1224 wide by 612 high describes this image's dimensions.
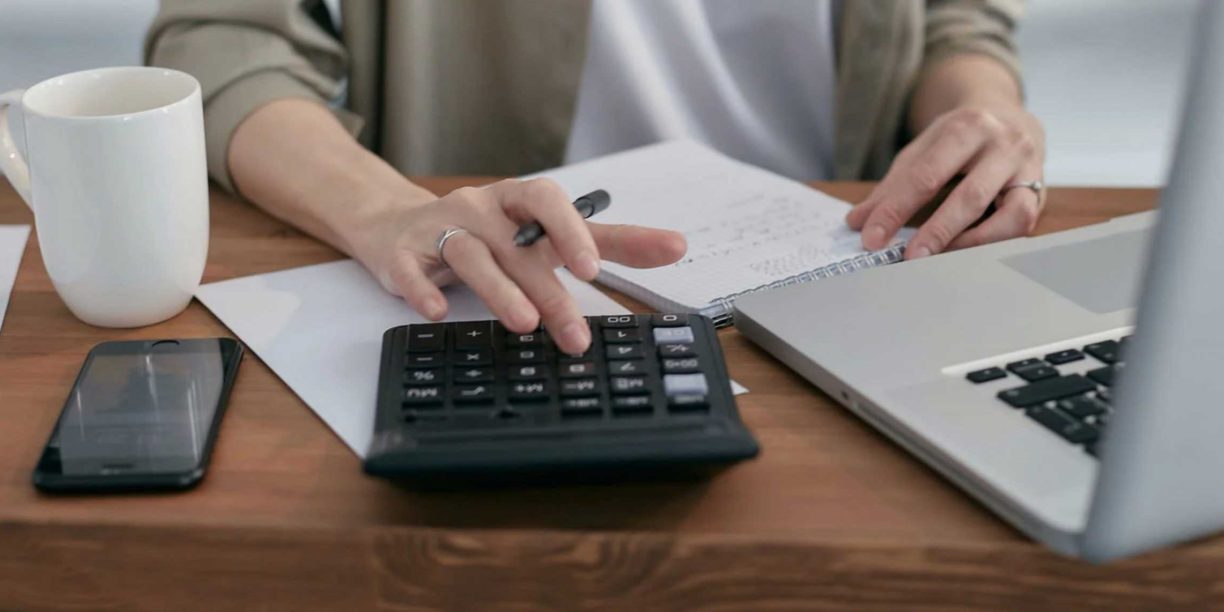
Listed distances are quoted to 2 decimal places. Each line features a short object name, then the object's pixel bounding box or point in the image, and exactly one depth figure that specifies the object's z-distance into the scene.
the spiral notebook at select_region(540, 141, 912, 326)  0.64
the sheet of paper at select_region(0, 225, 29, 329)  0.65
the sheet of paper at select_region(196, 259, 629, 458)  0.52
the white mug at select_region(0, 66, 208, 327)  0.55
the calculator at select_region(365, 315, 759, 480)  0.43
